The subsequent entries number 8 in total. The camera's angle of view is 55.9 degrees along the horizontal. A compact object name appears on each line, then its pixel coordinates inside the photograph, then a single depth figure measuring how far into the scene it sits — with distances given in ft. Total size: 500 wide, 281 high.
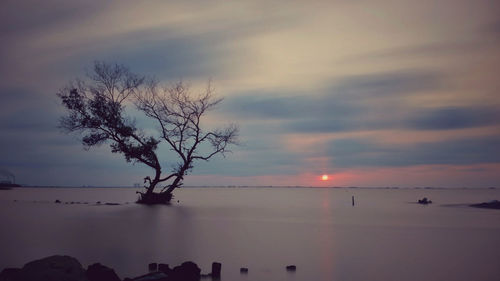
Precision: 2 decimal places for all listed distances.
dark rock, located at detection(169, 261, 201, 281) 41.70
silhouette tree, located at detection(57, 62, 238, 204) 142.82
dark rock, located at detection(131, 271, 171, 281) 36.75
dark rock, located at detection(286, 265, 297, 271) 55.27
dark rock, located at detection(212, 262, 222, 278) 48.85
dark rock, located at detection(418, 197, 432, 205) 262.67
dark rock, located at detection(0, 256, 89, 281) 33.99
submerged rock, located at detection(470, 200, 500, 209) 205.18
